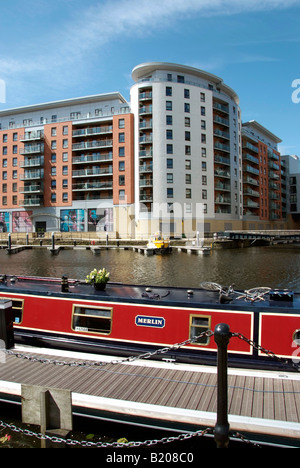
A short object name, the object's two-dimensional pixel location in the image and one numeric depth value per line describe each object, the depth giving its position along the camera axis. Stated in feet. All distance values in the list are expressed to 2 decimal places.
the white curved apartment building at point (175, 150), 180.24
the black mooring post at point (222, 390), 12.63
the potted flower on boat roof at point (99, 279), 28.58
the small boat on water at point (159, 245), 129.59
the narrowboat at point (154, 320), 22.44
